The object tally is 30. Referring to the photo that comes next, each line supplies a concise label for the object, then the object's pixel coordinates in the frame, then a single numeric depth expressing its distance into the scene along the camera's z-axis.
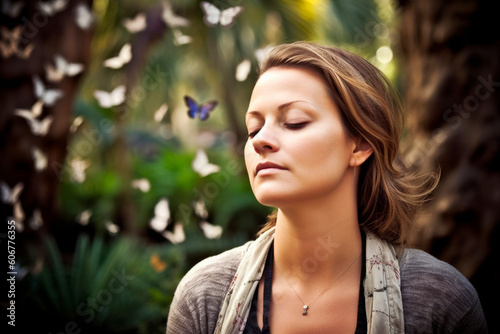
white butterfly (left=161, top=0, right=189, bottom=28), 3.42
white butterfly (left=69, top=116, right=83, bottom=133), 3.17
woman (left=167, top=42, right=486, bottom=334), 1.84
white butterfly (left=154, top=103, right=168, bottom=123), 2.90
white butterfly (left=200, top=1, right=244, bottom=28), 2.38
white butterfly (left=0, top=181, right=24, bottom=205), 3.62
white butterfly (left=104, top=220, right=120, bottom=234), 3.08
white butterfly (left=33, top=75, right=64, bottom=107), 3.82
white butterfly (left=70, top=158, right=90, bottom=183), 4.04
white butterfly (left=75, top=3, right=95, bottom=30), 4.12
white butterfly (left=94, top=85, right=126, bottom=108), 3.21
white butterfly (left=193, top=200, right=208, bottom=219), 3.30
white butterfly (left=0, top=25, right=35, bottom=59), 3.62
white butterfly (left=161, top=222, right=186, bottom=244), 3.37
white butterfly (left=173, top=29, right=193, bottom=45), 2.90
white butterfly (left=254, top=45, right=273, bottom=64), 2.88
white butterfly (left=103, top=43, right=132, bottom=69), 3.03
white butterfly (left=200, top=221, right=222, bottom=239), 3.58
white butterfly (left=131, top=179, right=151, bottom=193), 3.11
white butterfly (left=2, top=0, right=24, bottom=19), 3.59
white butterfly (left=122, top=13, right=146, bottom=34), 3.91
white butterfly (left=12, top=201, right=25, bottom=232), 3.63
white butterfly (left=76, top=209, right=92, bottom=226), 4.29
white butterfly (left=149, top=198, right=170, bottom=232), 3.22
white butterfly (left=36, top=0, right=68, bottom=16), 3.80
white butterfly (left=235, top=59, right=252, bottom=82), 2.73
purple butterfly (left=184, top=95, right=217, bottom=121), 2.62
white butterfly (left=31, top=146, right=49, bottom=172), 3.81
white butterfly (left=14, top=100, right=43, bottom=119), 3.70
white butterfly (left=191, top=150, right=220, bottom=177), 2.99
